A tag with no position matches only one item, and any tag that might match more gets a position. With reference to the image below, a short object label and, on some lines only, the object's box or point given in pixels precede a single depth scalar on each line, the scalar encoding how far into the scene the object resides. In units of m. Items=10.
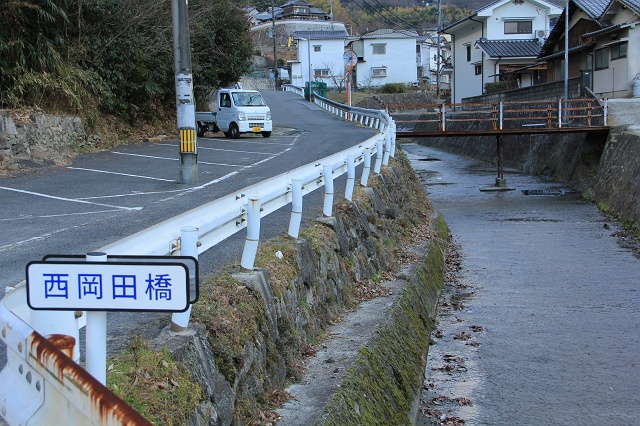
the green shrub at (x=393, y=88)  64.06
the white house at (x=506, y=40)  48.34
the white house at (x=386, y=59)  70.62
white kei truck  25.81
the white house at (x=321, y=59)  74.31
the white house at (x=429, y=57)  77.94
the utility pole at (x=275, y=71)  72.14
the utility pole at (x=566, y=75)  32.78
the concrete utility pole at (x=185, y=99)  13.71
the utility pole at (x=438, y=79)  60.40
